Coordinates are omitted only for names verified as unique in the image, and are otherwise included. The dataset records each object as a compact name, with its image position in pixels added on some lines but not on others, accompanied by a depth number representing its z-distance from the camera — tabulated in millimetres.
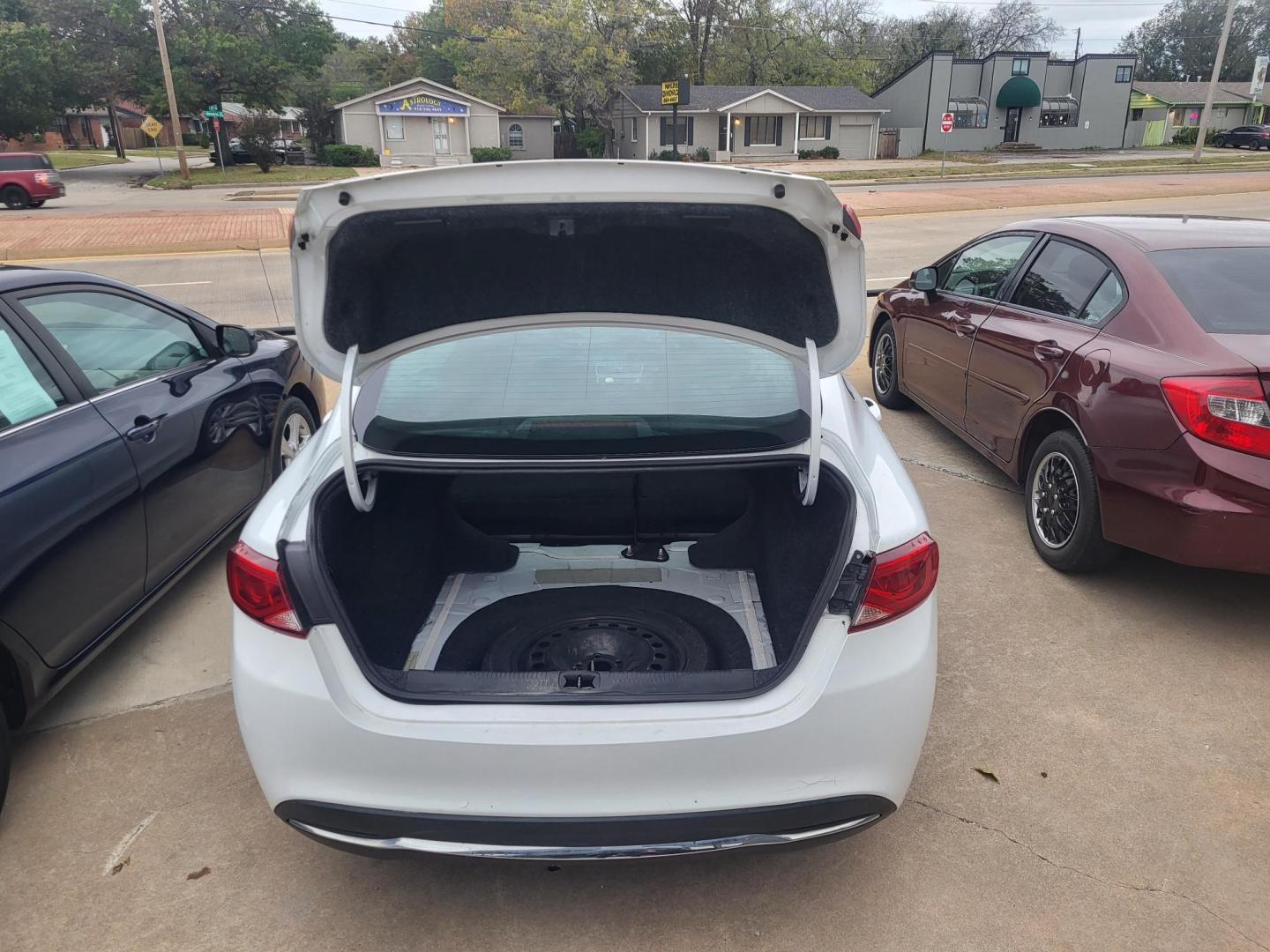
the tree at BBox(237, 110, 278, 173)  37344
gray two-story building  51438
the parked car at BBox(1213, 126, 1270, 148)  49938
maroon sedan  3250
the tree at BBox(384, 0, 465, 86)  71556
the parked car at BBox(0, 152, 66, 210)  25156
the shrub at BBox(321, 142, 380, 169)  42344
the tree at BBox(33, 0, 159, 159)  41375
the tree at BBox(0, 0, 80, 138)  39031
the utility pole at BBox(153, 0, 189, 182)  32375
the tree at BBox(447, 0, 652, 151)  47562
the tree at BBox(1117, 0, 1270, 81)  81188
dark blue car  2709
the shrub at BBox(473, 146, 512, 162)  44006
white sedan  1943
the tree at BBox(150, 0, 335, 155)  40625
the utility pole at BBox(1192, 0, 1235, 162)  33928
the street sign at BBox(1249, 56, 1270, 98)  45688
